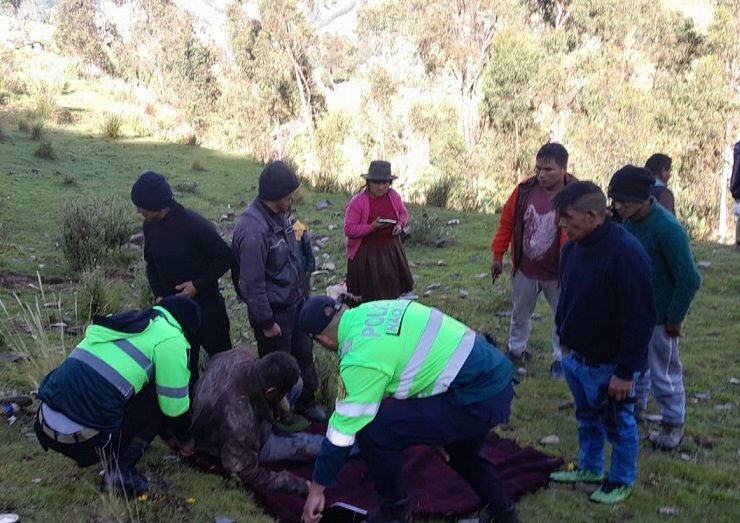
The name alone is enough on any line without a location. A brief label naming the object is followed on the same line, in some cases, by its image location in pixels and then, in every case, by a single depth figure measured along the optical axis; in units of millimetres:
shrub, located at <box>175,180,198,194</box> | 15953
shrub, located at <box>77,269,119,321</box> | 7664
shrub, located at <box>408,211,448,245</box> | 12664
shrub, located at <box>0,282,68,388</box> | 5555
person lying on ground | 4375
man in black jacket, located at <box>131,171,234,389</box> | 5105
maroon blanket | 4312
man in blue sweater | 3994
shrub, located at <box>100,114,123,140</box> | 22438
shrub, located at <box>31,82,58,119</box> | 24027
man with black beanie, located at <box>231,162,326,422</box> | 4949
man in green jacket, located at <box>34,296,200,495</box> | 3926
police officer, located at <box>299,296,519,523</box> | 3371
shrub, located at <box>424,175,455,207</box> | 16625
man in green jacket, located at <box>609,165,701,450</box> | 4594
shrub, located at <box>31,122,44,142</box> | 19656
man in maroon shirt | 5918
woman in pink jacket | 6496
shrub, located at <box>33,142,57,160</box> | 17391
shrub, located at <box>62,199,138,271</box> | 9734
